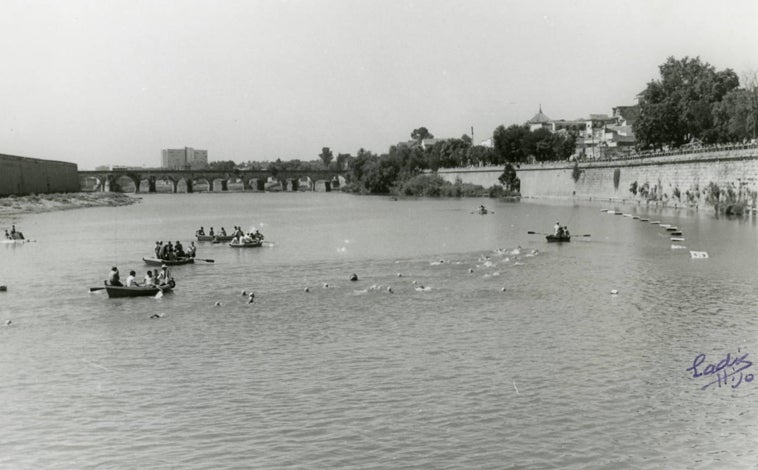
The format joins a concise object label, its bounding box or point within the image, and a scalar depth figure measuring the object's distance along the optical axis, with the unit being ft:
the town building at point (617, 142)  620.49
